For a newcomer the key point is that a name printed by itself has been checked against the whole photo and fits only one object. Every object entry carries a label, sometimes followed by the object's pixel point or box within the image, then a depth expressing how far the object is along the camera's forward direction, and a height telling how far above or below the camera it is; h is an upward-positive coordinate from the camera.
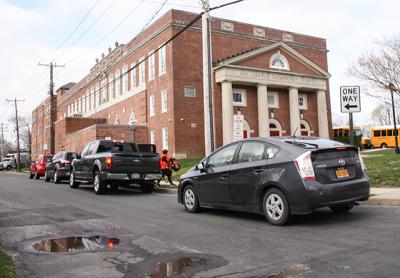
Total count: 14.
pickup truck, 15.23 -0.14
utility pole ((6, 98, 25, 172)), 64.78 +9.41
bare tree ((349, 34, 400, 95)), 31.12 +6.04
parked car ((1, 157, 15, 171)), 69.00 +0.37
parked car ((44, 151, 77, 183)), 22.62 -0.05
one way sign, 11.27 +1.45
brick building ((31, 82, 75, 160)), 74.59 +7.49
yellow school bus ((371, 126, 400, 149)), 48.54 +1.96
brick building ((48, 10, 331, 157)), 33.81 +6.14
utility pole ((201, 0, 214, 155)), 16.98 +3.16
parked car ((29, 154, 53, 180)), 28.94 -0.03
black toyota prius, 7.64 -0.36
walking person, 17.88 -0.18
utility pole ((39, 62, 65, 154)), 41.28 +6.33
